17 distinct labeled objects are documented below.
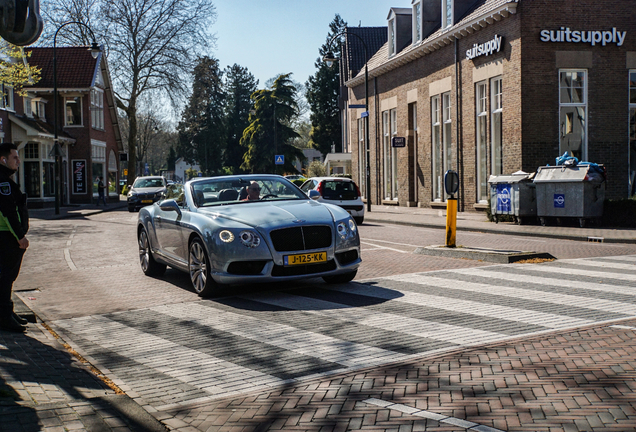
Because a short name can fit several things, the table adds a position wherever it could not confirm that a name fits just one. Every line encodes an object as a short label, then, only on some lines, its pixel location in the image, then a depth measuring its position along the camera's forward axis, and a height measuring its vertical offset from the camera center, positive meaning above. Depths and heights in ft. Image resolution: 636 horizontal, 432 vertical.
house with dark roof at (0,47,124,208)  125.08 +13.51
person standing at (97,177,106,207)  138.31 +0.13
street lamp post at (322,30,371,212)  94.32 +2.56
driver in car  30.99 -0.18
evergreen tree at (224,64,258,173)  308.81 +37.72
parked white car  69.05 -0.70
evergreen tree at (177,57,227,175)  297.12 +22.40
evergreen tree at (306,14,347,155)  260.21 +29.46
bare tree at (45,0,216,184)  153.69 +33.95
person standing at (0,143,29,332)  20.81 -1.25
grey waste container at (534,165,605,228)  59.52 -0.87
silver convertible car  26.32 -1.81
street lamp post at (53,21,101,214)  99.30 +5.15
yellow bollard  40.76 -2.51
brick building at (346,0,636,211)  72.18 +10.47
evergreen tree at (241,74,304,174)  229.45 +19.47
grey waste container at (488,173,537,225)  64.54 -1.21
